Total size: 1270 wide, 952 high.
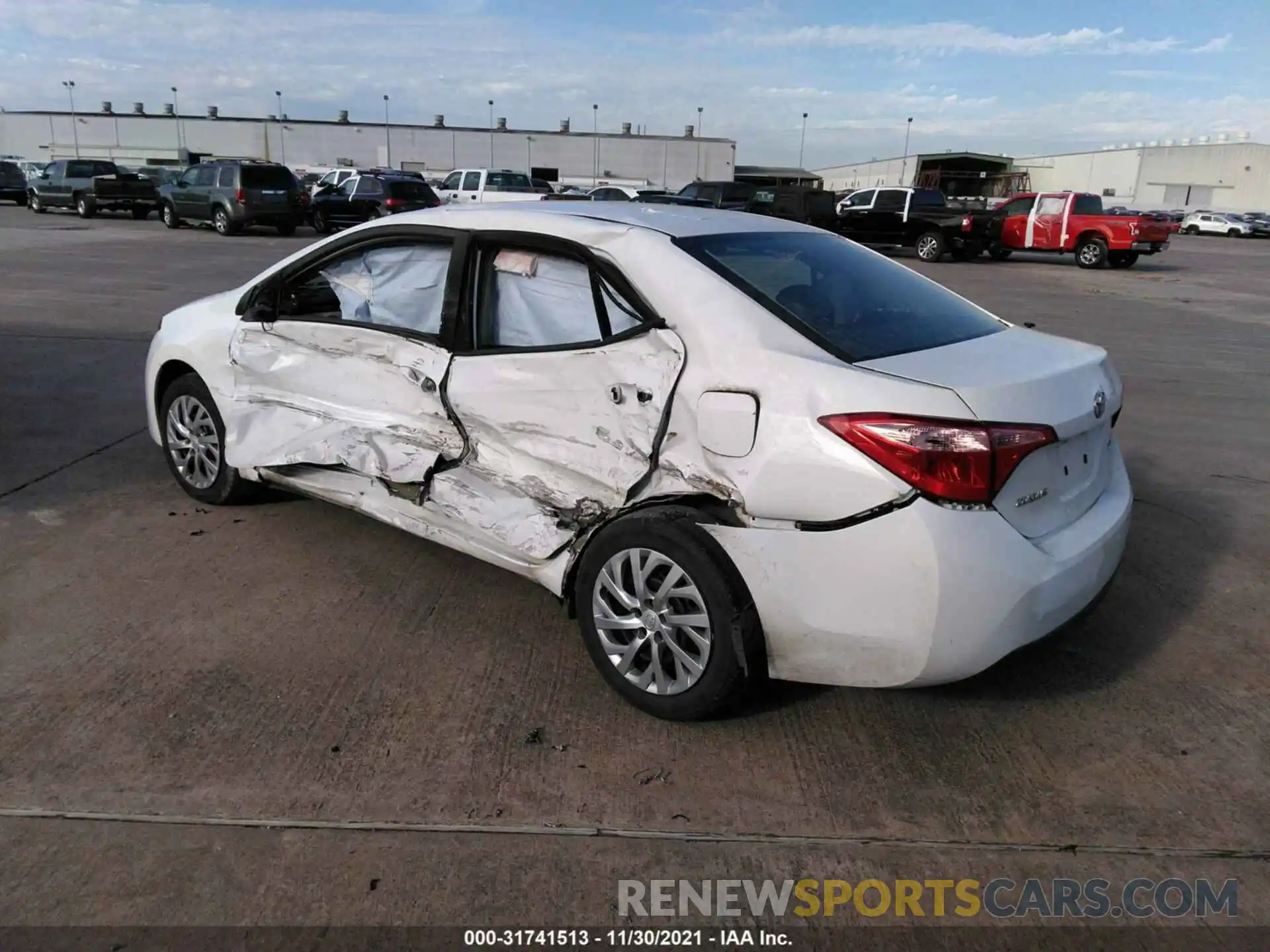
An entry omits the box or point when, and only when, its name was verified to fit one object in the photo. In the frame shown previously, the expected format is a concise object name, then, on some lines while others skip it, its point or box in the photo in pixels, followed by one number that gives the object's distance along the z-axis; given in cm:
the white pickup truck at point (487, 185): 2768
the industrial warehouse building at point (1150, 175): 6931
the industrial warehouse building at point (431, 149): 6675
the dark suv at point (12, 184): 3716
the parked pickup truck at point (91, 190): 3059
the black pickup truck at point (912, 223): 2439
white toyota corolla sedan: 279
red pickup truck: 2316
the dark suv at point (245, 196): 2508
